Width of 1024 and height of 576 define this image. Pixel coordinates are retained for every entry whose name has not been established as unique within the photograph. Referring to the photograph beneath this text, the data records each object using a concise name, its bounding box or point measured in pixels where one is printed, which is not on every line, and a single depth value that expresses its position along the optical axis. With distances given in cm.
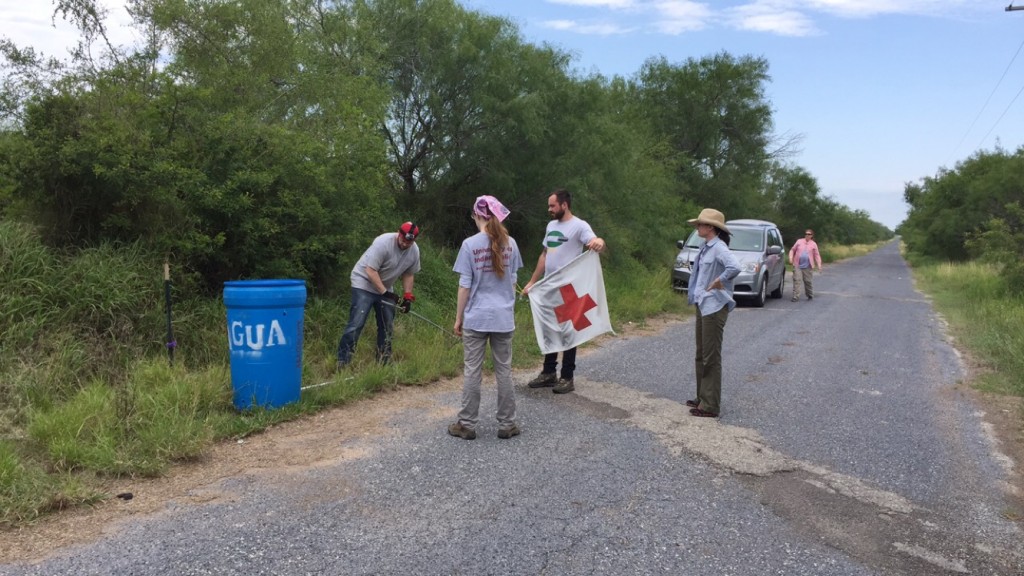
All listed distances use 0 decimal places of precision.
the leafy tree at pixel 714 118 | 3219
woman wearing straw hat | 633
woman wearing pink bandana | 556
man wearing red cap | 745
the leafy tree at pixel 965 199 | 3541
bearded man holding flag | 687
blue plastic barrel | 580
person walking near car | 1795
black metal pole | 661
